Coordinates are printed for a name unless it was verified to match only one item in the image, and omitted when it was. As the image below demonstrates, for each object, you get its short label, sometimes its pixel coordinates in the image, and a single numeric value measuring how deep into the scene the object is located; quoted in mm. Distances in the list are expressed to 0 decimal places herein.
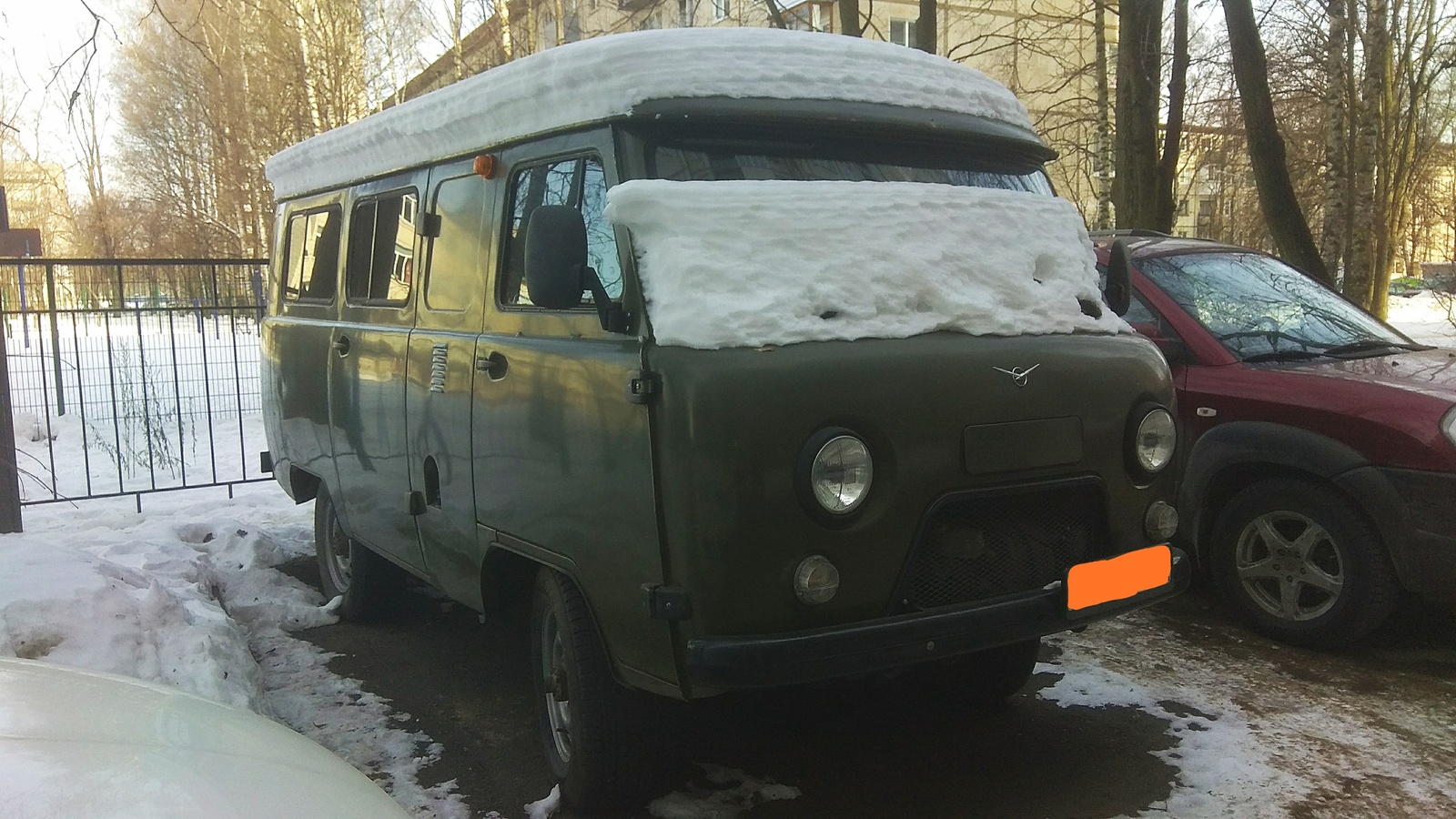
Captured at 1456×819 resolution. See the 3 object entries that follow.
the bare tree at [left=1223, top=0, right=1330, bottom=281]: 10148
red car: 4605
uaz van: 2934
